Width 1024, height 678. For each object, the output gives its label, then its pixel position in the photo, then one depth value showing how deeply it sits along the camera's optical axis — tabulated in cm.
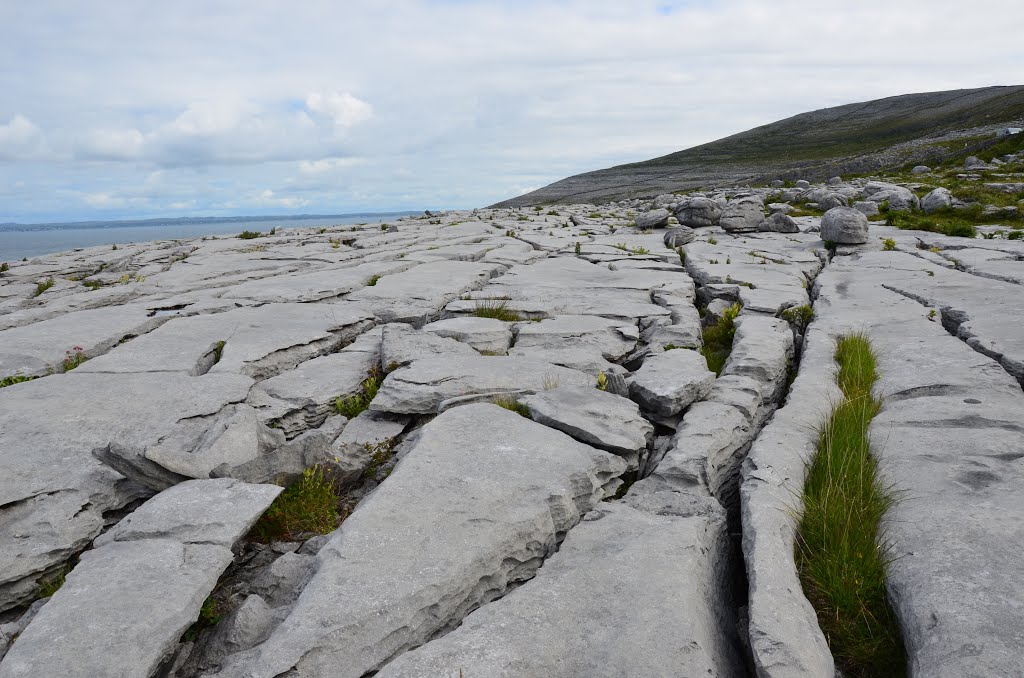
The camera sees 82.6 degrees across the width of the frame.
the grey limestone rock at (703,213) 1894
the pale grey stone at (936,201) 1839
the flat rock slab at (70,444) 341
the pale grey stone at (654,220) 1923
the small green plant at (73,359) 594
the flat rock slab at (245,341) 586
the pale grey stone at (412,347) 610
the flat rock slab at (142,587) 253
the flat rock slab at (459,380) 517
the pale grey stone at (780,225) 1686
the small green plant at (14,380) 548
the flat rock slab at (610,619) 253
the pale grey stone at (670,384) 506
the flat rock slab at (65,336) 591
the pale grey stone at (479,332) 674
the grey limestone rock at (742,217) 1753
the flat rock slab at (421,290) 809
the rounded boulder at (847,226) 1362
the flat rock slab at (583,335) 671
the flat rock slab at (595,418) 446
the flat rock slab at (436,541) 263
